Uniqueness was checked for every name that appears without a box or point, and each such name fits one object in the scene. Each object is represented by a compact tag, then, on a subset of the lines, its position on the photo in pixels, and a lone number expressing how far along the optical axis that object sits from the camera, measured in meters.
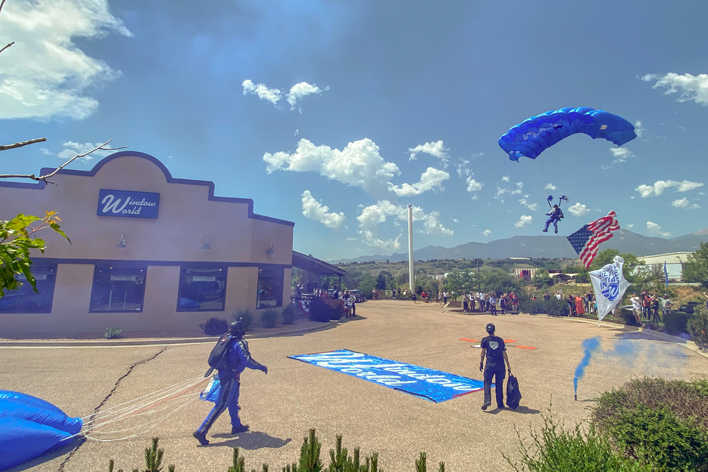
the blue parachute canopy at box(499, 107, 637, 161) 10.50
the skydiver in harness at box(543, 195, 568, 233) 12.81
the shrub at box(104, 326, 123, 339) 14.38
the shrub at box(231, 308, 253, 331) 16.84
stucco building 15.84
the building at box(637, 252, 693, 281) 61.01
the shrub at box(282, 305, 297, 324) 18.75
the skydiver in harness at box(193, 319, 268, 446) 5.87
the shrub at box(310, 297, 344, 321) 21.52
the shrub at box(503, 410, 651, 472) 3.31
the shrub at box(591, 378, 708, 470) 3.97
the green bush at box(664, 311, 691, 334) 15.24
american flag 10.77
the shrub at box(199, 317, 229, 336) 15.55
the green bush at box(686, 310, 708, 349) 12.66
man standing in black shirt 7.22
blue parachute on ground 4.60
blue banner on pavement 8.15
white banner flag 12.21
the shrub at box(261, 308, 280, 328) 17.64
